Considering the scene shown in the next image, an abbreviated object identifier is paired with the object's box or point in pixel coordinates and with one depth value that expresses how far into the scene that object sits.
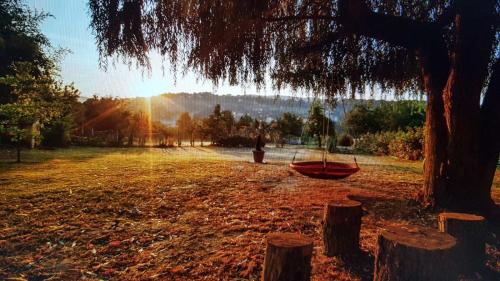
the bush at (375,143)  24.01
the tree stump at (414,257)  2.55
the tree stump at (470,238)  3.53
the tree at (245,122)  33.56
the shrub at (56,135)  21.31
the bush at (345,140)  34.12
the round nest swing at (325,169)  5.94
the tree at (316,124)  32.41
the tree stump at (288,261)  2.73
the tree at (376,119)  33.12
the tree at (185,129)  31.71
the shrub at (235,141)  29.97
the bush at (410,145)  18.77
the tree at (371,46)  4.32
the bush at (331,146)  25.73
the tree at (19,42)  18.31
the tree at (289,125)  41.25
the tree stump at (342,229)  3.78
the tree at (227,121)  31.68
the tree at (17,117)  11.14
